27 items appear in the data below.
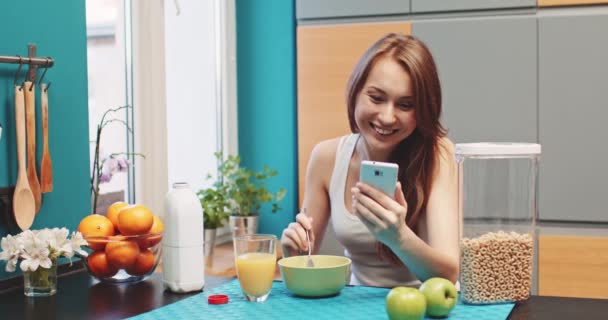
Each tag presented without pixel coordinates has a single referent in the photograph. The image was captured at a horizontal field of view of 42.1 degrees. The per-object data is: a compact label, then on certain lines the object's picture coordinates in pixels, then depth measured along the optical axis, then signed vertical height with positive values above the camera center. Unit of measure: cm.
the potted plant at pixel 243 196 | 305 -26
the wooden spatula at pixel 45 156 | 187 -6
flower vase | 168 -32
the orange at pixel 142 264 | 178 -30
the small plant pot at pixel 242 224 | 305 -37
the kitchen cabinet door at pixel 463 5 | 291 +46
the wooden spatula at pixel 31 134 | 183 +0
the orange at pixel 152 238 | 178 -24
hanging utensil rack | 182 +17
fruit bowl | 176 -28
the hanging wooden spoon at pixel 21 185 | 180 -12
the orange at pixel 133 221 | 175 -20
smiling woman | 184 -11
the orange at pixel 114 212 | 180 -19
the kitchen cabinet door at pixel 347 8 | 307 +48
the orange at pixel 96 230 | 177 -22
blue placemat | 145 -34
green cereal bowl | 158 -30
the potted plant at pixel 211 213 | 282 -30
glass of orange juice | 157 -27
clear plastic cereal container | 152 -18
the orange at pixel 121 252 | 175 -27
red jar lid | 157 -34
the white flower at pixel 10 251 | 166 -25
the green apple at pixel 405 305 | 136 -31
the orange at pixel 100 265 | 177 -30
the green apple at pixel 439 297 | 141 -31
